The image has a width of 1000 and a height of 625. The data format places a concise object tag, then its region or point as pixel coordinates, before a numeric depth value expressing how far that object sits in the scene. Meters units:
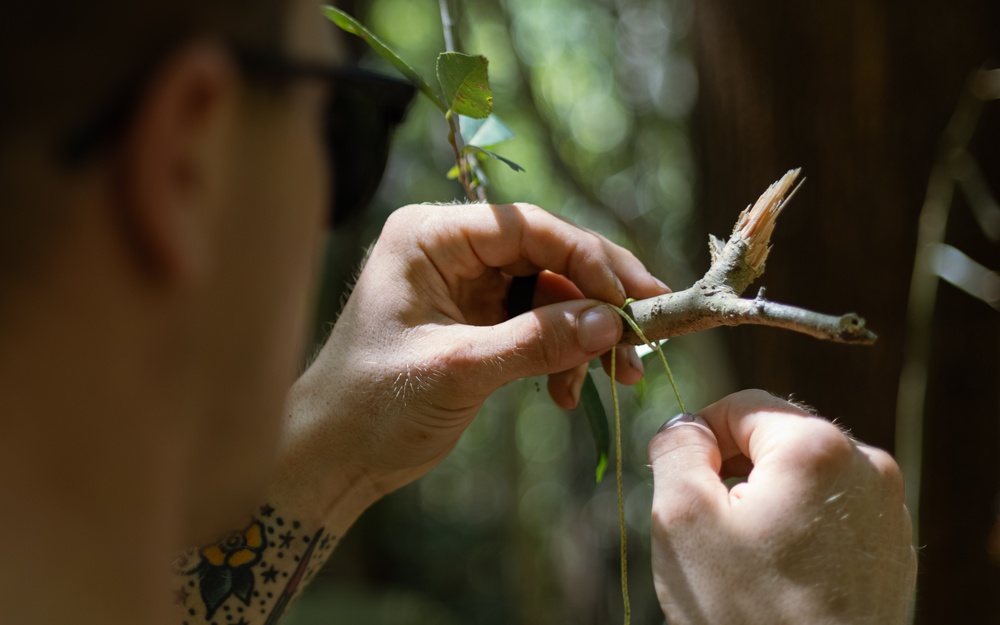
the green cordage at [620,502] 0.55
